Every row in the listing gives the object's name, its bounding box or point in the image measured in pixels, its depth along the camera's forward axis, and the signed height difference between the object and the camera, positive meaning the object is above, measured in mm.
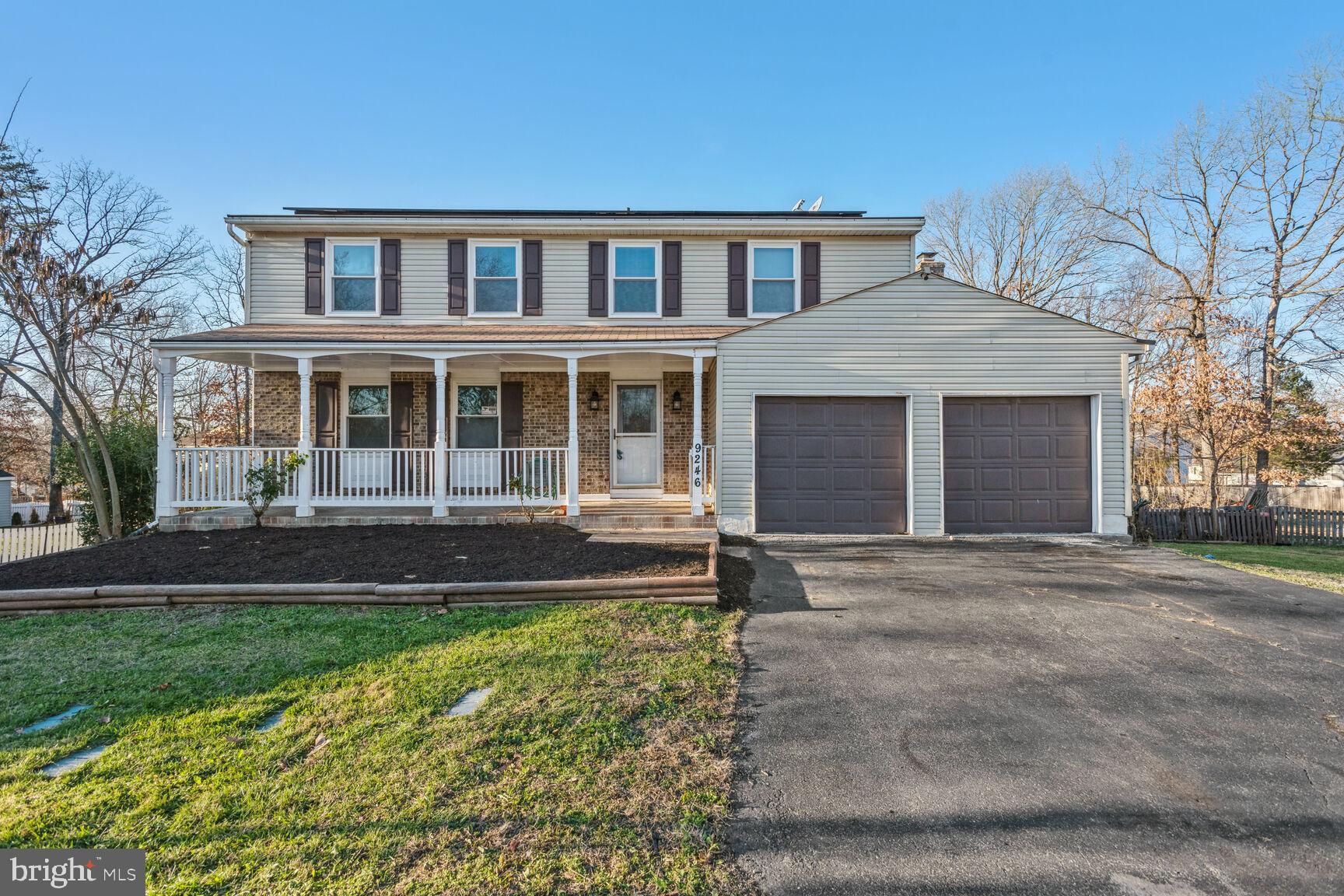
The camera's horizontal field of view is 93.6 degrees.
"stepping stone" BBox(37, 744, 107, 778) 2885 -1427
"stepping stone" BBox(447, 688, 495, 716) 3459 -1385
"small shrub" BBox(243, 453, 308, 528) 9508 -335
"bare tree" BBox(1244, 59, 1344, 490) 18203 +5892
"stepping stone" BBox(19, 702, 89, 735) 3328 -1420
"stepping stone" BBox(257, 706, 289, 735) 3314 -1418
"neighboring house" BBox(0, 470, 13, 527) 23219 -1494
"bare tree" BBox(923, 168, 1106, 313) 24000 +8602
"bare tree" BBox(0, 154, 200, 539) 11195 +3288
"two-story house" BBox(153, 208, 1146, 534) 10023 +1454
